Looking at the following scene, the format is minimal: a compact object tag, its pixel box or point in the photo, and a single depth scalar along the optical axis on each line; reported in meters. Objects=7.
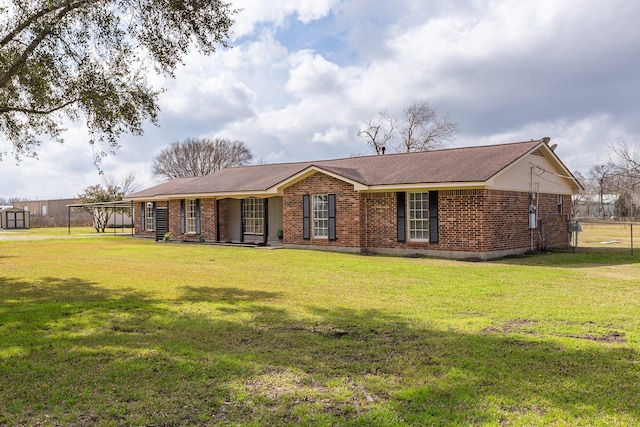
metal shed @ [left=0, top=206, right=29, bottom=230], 48.62
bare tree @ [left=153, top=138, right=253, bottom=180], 63.22
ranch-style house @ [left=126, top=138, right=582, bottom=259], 17.36
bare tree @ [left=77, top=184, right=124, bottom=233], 42.72
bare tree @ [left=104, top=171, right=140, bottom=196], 62.34
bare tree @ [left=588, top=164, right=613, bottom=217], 62.23
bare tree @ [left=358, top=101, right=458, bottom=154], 46.50
